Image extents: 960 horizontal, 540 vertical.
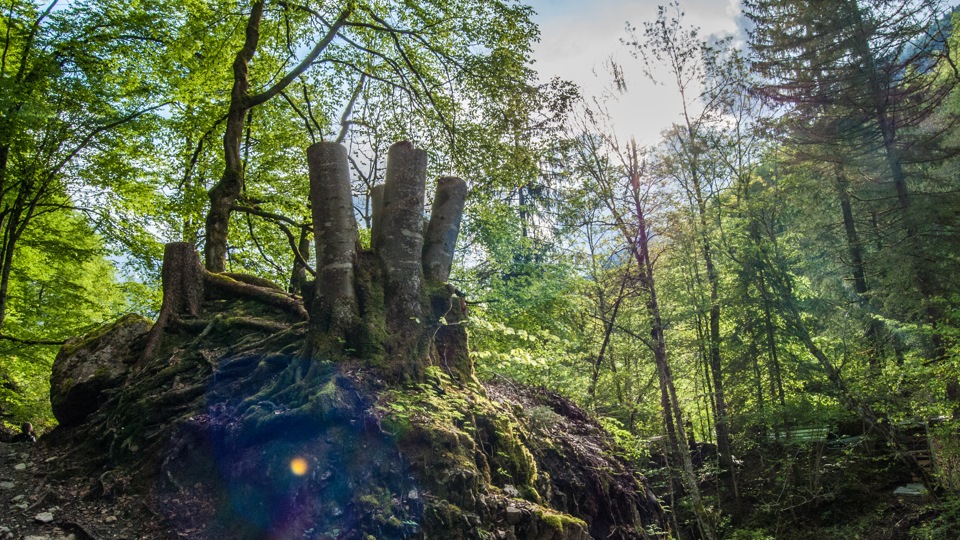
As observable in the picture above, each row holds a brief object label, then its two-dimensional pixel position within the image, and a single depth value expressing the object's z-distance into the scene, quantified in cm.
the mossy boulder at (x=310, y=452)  371
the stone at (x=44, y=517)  374
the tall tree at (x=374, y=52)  800
